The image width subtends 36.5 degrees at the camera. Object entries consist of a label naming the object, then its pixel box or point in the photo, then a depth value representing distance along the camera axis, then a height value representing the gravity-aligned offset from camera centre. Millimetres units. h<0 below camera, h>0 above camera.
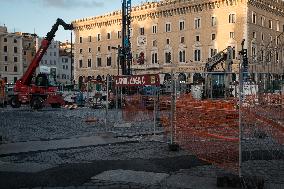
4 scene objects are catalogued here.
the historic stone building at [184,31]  68525 +10613
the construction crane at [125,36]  48350 +6789
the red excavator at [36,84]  32469 +643
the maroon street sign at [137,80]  14070 +418
